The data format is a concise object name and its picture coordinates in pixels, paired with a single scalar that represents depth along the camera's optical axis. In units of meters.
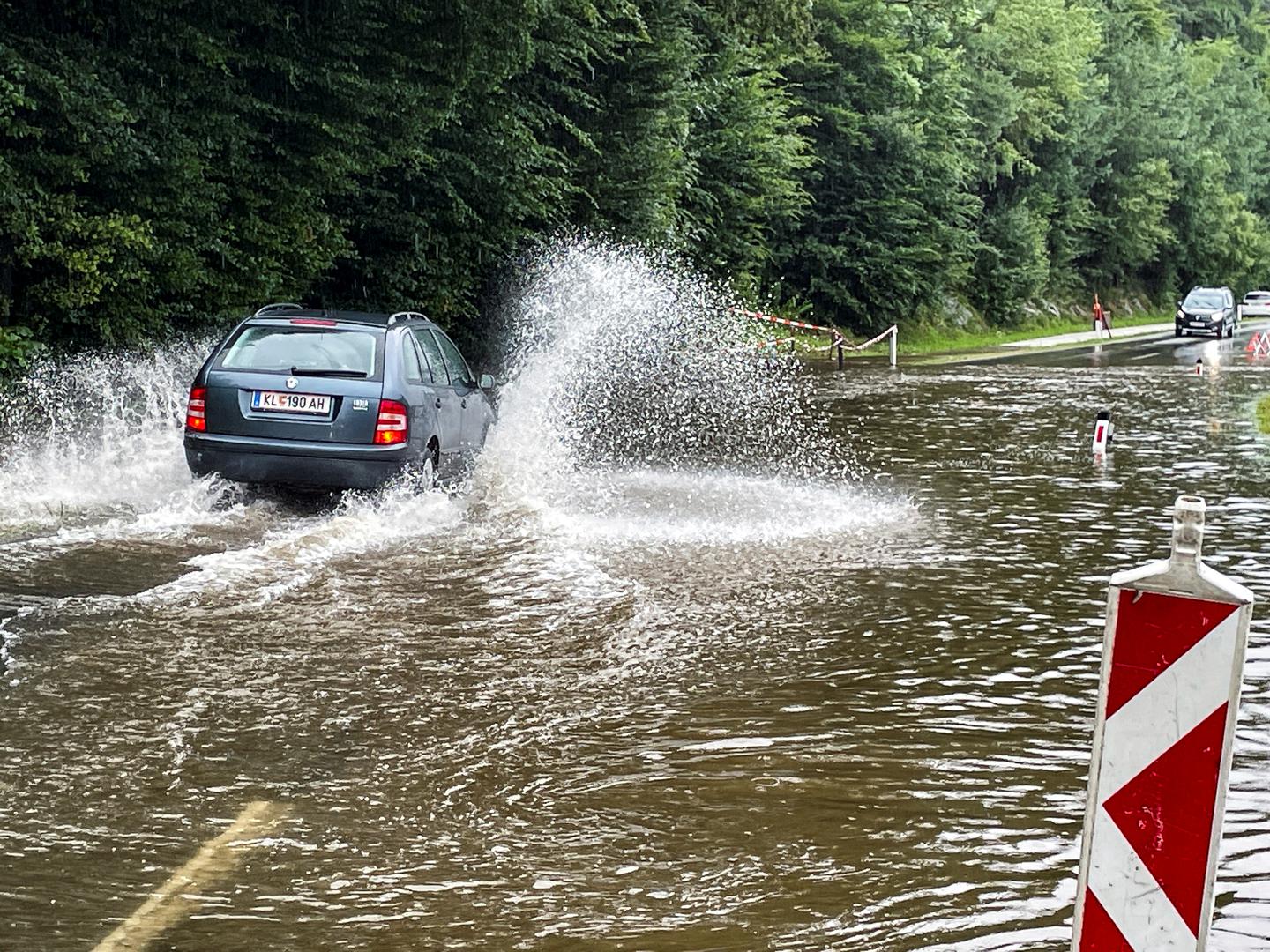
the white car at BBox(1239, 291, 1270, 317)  76.00
